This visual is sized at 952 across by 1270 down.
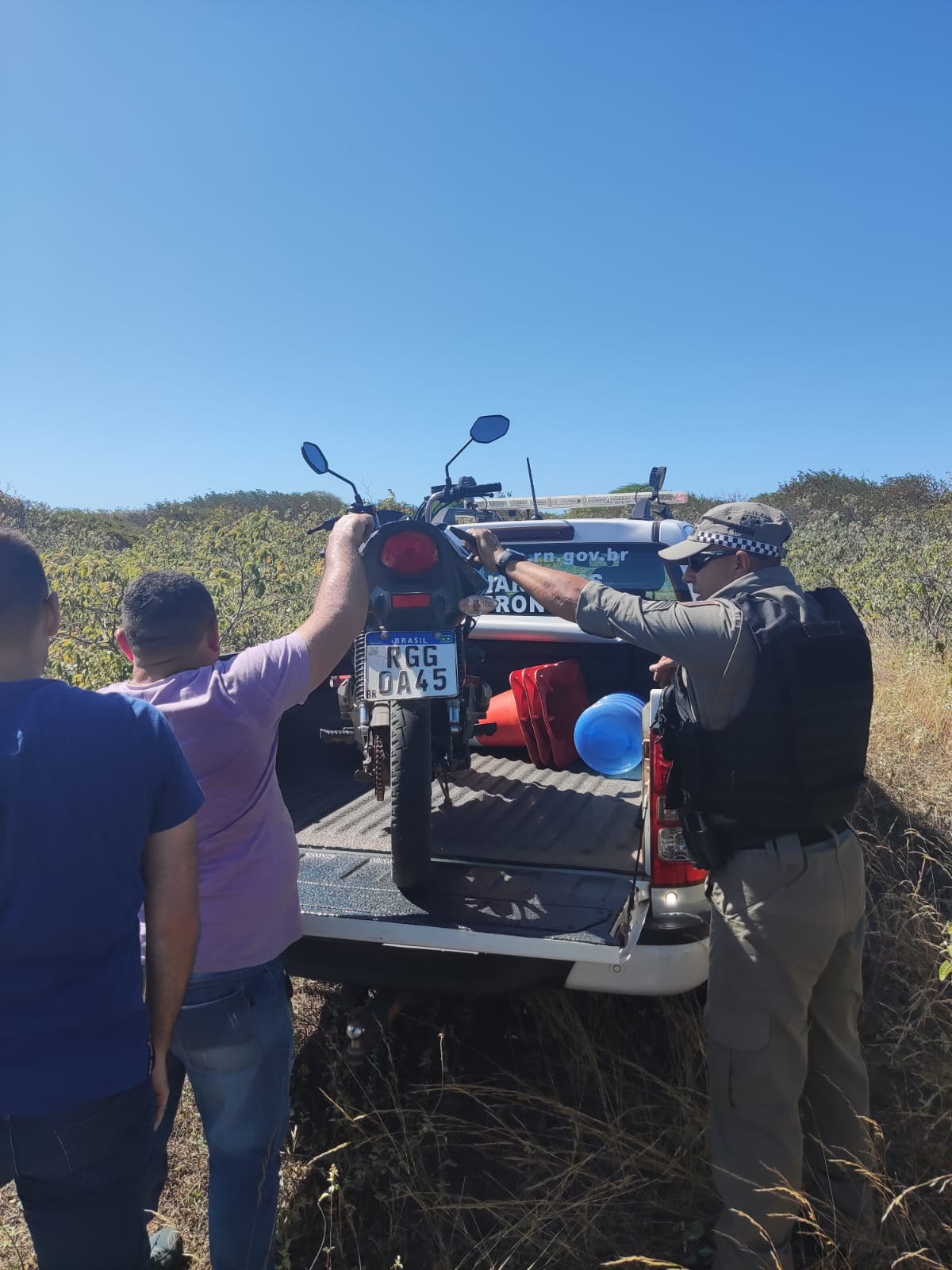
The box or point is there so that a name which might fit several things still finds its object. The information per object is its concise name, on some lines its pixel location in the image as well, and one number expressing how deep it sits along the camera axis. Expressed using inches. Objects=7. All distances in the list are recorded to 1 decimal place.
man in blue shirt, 56.6
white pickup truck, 95.4
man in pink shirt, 75.8
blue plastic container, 161.5
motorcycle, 112.5
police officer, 82.9
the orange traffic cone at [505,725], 180.5
